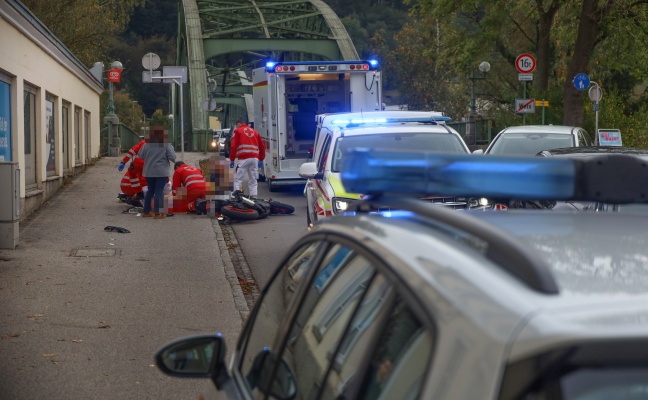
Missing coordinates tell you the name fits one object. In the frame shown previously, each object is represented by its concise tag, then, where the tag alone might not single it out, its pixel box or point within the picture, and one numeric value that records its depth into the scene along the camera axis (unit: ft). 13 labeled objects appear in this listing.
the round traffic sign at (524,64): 100.32
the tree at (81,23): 118.11
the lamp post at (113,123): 139.33
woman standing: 59.82
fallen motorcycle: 61.05
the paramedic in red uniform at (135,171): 65.72
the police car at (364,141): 42.98
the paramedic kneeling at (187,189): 64.28
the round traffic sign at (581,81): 94.27
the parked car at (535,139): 64.85
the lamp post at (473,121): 135.64
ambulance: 83.10
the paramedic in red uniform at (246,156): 71.31
